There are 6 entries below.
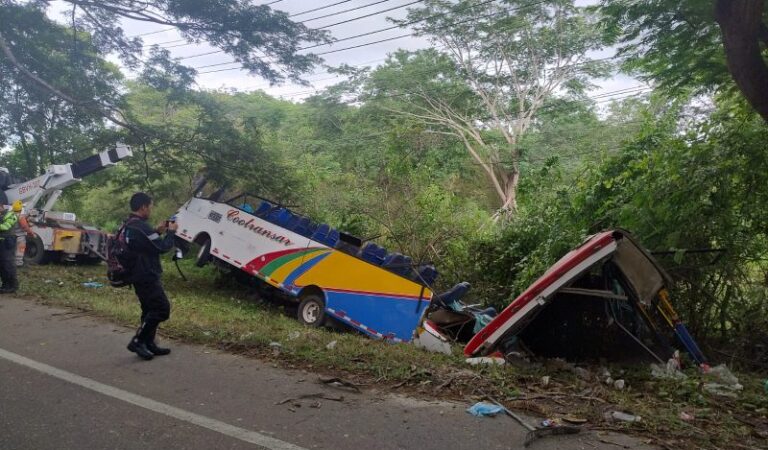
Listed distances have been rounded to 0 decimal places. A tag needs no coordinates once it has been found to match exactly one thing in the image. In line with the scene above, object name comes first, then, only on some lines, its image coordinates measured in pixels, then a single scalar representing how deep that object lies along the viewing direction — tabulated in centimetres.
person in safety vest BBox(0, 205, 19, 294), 909
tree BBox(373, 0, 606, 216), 2134
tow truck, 1305
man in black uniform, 555
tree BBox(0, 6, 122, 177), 1370
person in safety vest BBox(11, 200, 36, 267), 1249
